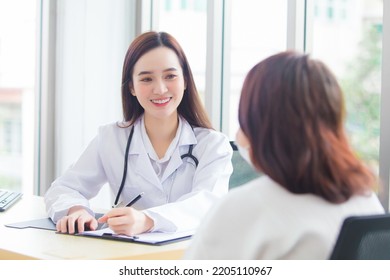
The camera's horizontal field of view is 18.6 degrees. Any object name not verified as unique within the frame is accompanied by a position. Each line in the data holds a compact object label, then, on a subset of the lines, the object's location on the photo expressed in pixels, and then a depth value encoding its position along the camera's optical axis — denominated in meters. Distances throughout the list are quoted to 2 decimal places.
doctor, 2.99
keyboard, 3.08
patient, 2.07
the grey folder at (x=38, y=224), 2.80
